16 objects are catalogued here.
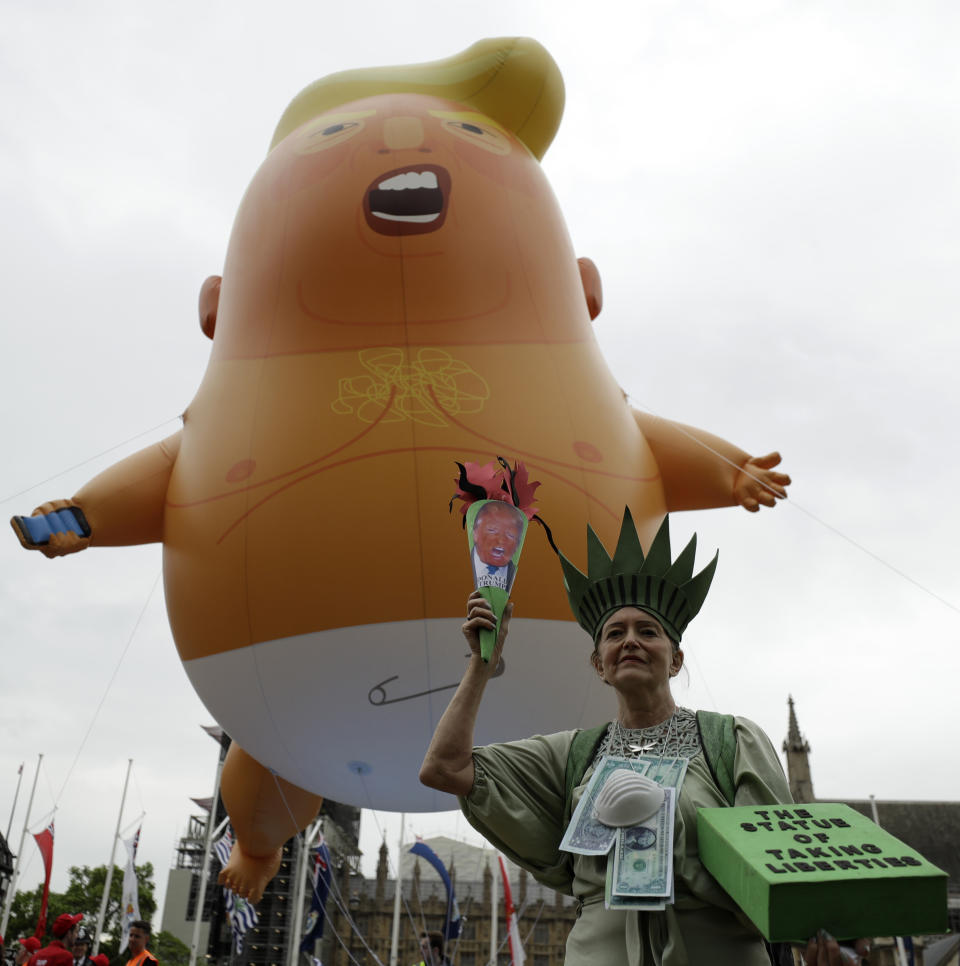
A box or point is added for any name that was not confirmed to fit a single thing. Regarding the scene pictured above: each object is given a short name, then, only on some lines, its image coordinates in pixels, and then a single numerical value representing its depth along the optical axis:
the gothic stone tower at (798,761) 44.34
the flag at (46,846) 15.96
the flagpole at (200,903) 22.22
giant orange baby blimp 6.56
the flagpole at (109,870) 22.66
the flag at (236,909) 15.14
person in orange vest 6.88
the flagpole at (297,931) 19.36
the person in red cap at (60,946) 6.65
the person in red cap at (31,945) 8.14
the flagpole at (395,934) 13.09
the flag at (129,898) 17.62
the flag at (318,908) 15.23
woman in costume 2.44
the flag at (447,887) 15.09
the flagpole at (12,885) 22.02
